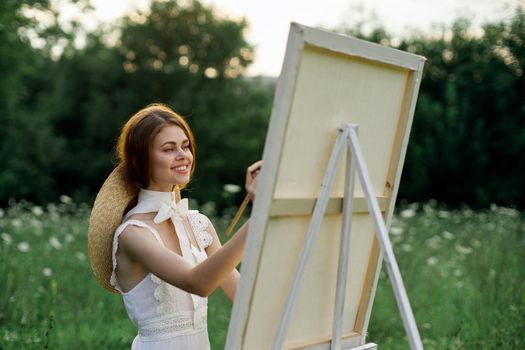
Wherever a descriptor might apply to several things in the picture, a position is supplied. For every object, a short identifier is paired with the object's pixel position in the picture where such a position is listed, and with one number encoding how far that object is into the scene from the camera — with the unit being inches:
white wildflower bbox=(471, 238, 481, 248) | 235.1
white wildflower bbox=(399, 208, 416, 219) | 224.2
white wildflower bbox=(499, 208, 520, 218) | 296.8
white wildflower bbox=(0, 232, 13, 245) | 179.0
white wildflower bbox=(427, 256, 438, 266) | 212.8
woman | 84.8
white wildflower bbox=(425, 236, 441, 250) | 249.3
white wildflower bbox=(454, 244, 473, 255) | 218.9
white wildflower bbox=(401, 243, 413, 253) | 219.6
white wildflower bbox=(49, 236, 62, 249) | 220.5
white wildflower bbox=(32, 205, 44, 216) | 268.7
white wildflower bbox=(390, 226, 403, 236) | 209.4
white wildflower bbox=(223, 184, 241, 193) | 212.1
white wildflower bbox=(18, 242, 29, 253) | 191.2
